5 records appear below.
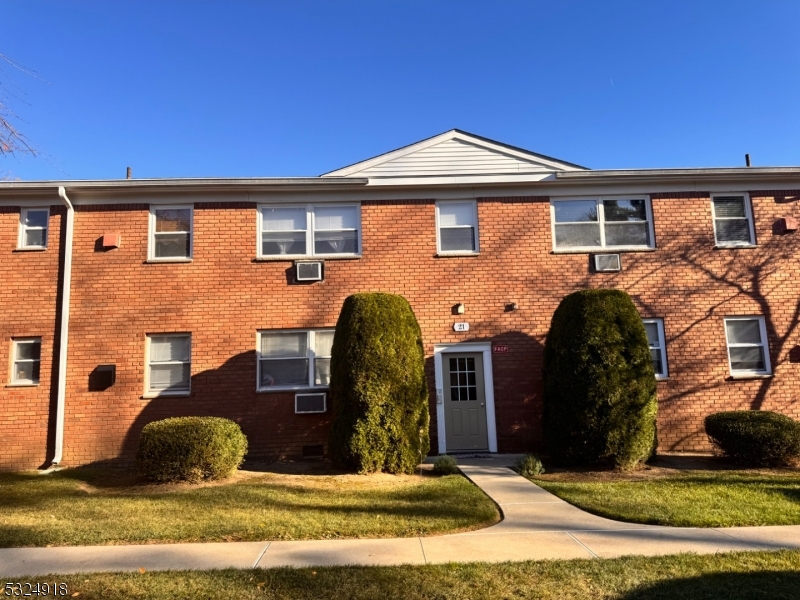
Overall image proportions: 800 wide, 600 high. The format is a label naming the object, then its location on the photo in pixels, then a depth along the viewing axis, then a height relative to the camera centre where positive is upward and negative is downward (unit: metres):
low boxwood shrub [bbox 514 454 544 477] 9.00 -1.50
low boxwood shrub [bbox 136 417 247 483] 8.77 -1.10
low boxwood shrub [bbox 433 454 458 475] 9.23 -1.49
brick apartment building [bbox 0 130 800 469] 10.91 +1.75
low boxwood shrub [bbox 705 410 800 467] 9.24 -1.17
